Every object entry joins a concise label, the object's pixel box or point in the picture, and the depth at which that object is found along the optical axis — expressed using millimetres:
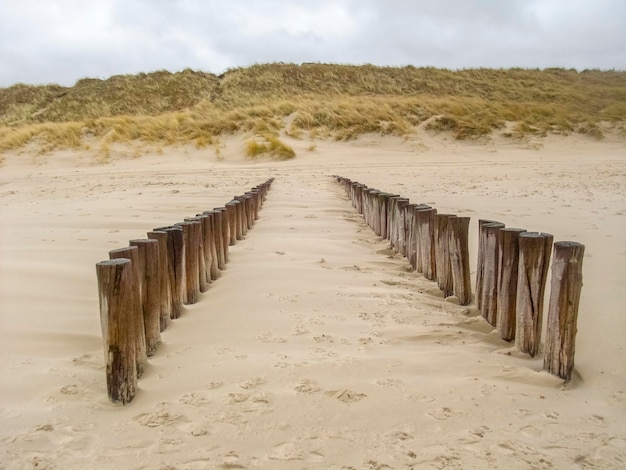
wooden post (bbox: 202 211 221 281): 4353
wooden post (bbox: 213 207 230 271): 4773
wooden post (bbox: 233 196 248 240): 6328
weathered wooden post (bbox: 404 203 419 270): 4945
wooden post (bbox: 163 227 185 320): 3502
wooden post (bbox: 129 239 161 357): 2924
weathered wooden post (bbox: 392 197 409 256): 5385
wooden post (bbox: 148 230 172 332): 3191
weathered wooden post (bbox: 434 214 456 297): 4062
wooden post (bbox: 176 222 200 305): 3807
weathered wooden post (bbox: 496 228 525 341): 3127
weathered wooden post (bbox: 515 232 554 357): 2865
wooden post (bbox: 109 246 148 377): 2520
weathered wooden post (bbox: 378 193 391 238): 6285
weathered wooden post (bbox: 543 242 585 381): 2600
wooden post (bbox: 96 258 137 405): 2389
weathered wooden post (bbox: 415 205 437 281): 4465
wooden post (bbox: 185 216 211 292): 3946
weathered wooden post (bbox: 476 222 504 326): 3318
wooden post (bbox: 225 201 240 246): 5707
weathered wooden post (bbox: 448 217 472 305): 3854
